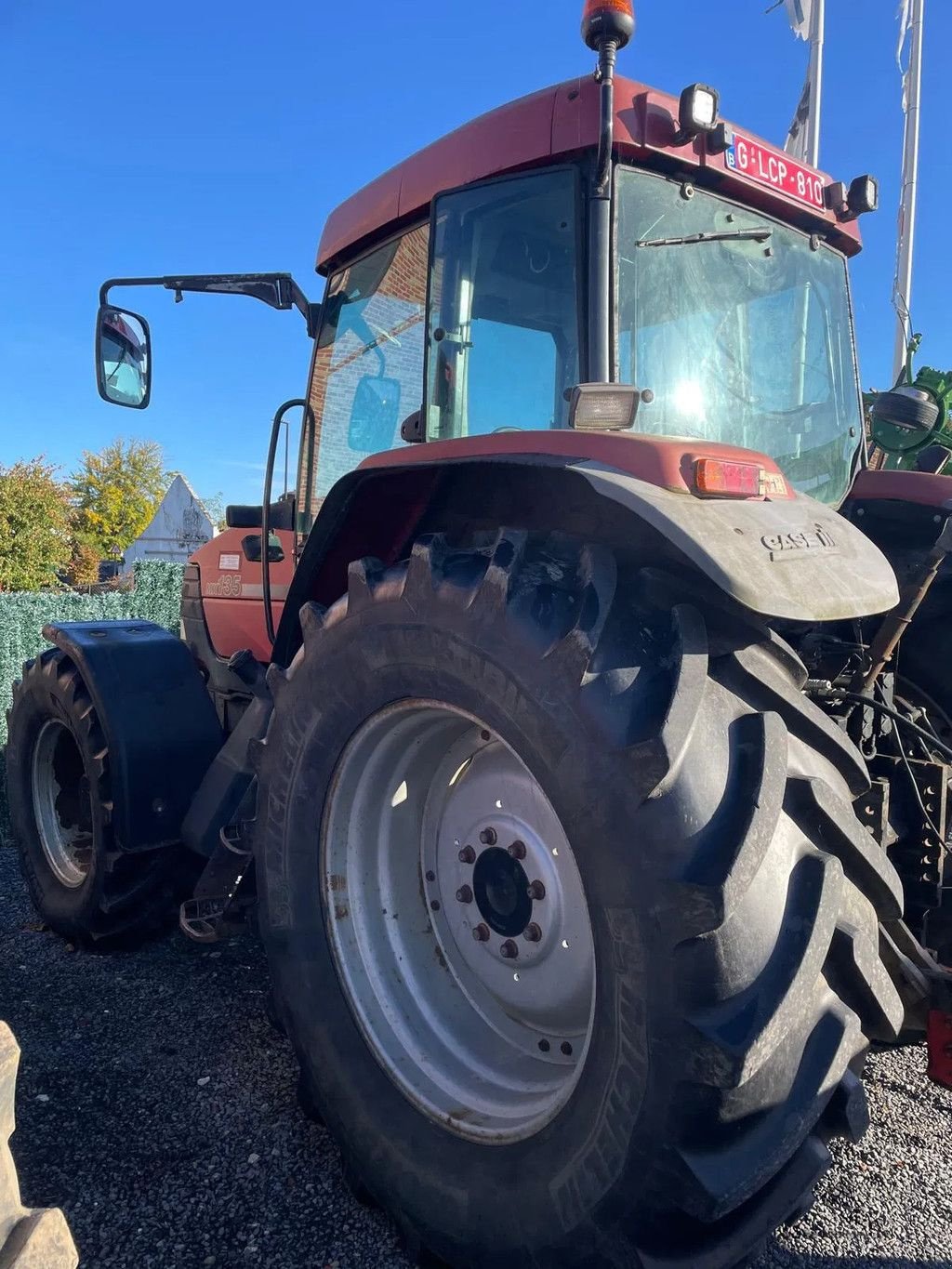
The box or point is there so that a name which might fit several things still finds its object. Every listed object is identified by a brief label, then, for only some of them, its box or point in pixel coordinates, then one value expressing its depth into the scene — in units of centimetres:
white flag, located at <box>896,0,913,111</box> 1003
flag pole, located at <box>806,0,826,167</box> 850
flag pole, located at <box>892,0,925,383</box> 1004
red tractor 137
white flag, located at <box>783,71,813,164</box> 858
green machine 242
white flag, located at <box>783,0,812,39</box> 894
